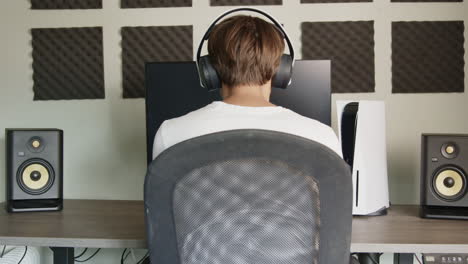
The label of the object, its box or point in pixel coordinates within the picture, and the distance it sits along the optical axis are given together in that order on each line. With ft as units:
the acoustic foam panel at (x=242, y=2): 6.80
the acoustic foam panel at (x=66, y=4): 6.95
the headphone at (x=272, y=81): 3.95
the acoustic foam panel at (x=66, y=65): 6.98
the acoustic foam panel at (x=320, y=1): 6.76
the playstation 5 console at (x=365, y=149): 5.21
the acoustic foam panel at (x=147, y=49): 6.89
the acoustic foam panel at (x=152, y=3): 6.86
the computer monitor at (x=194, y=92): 5.68
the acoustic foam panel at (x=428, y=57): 6.75
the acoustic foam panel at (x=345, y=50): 6.77
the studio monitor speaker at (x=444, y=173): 5.21
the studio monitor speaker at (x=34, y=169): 5.71
